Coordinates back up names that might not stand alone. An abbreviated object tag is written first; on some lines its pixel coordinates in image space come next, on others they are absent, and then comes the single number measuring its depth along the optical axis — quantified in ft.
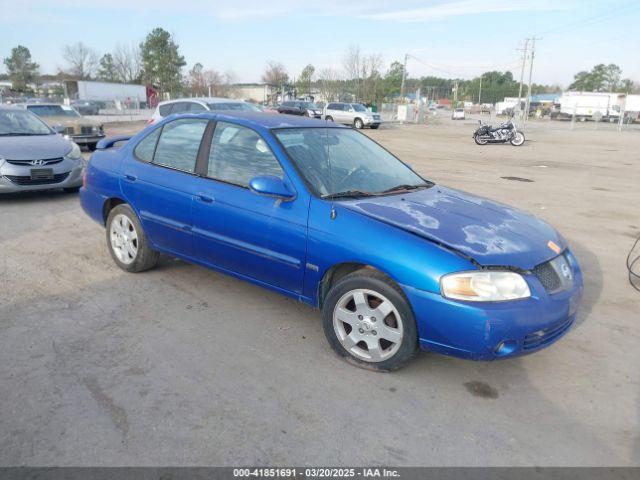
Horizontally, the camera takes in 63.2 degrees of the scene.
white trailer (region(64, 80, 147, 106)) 177.58
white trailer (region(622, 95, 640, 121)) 220.06
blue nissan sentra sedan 10.06
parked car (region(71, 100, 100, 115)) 133.80
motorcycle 79.30
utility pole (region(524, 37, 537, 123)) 200.23
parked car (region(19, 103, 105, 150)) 50.08
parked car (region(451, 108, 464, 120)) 209.15
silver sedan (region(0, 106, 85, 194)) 25.09
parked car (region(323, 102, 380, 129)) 115.96
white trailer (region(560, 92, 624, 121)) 200.13
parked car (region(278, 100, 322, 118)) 111.55
